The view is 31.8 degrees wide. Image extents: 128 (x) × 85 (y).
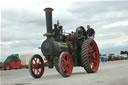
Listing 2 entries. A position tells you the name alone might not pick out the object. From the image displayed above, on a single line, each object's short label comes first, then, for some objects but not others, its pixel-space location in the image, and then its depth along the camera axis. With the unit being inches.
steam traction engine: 351.9
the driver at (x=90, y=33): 456.8
